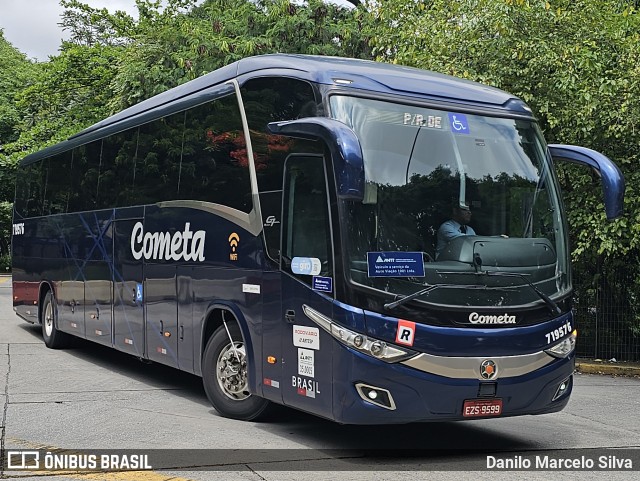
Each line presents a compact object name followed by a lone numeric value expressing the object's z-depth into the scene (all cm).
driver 754
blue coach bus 730
